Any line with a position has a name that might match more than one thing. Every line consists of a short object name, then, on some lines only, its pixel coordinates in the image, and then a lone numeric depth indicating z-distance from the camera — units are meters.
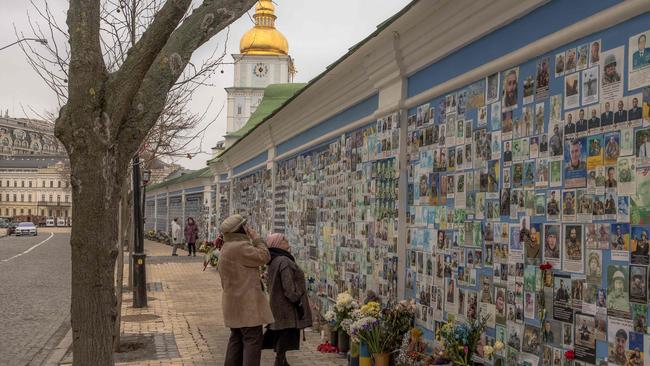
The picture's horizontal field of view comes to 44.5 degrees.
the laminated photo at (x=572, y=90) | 4.55
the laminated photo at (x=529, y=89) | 5.07
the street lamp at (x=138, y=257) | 14.12
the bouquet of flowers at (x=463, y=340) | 5.59
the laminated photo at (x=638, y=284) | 3.90
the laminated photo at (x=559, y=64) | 4.73
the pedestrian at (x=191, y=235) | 29.58
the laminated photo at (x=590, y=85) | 4.37
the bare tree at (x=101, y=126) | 4.44
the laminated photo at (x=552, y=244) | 4.68
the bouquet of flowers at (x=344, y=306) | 8.29
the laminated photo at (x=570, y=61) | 4.61
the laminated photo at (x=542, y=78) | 4.90
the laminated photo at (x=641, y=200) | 3.89
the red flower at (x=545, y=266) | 4.69
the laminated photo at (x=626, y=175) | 4.01
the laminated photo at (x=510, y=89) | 5.30
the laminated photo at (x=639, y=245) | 3.90
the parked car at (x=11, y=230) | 68.38
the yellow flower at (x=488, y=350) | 5.19
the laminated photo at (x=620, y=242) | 4.05
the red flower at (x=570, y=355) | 4.45
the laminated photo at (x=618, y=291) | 4.06
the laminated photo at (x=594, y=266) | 4.29
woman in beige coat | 7.22
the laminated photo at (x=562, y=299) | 4.56
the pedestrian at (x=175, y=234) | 30.81
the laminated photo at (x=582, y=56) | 4.48
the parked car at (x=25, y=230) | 65.56
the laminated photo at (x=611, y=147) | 4.16
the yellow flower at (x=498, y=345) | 5.16
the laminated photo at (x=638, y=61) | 3.93
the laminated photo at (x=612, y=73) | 4.16
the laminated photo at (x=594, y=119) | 4.33
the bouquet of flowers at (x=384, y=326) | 7.09
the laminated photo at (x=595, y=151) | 4.30
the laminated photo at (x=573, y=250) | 4.45
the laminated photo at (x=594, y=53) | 4.37
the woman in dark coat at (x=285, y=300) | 7.93
